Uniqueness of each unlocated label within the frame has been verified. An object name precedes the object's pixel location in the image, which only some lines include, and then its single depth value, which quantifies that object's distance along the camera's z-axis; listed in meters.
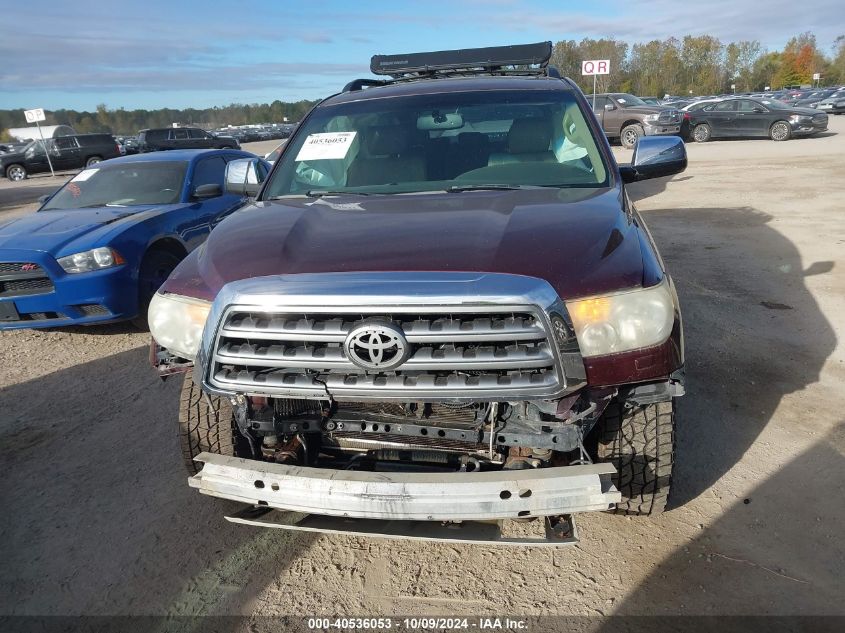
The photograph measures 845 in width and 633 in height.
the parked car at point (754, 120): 20.02
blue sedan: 5.01
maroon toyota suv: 1.95
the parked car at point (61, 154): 26.66
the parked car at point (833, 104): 33.31
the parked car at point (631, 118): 18.81
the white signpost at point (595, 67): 20.75
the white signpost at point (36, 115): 24.84
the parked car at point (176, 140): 27.16
